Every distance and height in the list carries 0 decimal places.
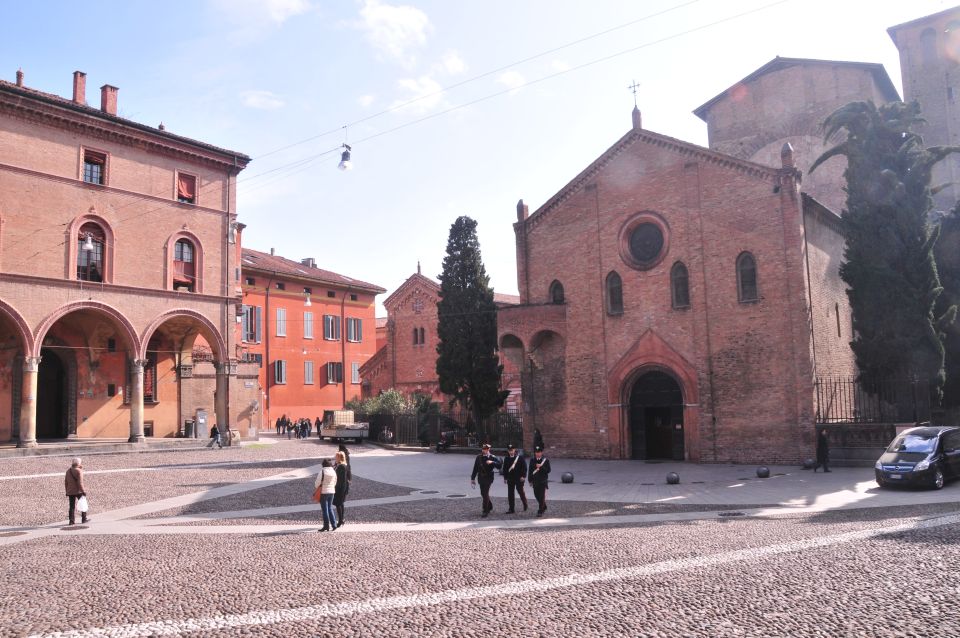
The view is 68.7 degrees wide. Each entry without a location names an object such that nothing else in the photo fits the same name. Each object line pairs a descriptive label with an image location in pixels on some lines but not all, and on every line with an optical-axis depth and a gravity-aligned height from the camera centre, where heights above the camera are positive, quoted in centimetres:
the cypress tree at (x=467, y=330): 3291 +286
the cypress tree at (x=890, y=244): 2139 +418
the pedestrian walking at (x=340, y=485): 1272 -164
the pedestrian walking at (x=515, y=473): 1422 -170
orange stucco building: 4425 +415
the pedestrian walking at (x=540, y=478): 1373 -175
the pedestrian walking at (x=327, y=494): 1222 -173
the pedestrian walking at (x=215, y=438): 3016 -172
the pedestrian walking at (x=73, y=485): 1296 -154
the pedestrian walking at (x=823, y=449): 1984 -195
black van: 1617 -191
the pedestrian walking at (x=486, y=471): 1373 -159
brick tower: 3934 +1683
